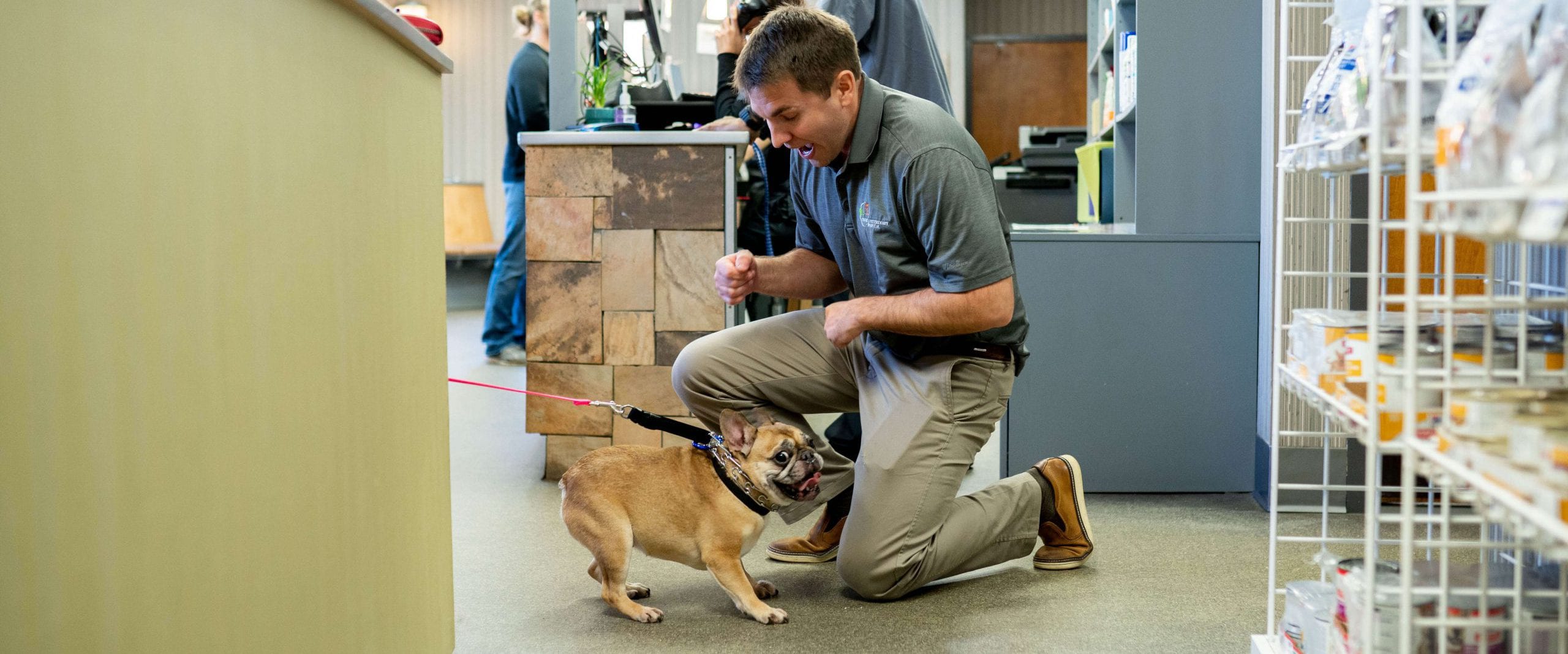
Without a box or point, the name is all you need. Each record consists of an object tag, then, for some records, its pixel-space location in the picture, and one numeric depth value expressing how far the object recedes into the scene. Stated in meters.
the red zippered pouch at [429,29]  1.77
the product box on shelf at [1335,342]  1.13
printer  4.88
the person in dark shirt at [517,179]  4.30
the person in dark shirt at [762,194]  3.29
